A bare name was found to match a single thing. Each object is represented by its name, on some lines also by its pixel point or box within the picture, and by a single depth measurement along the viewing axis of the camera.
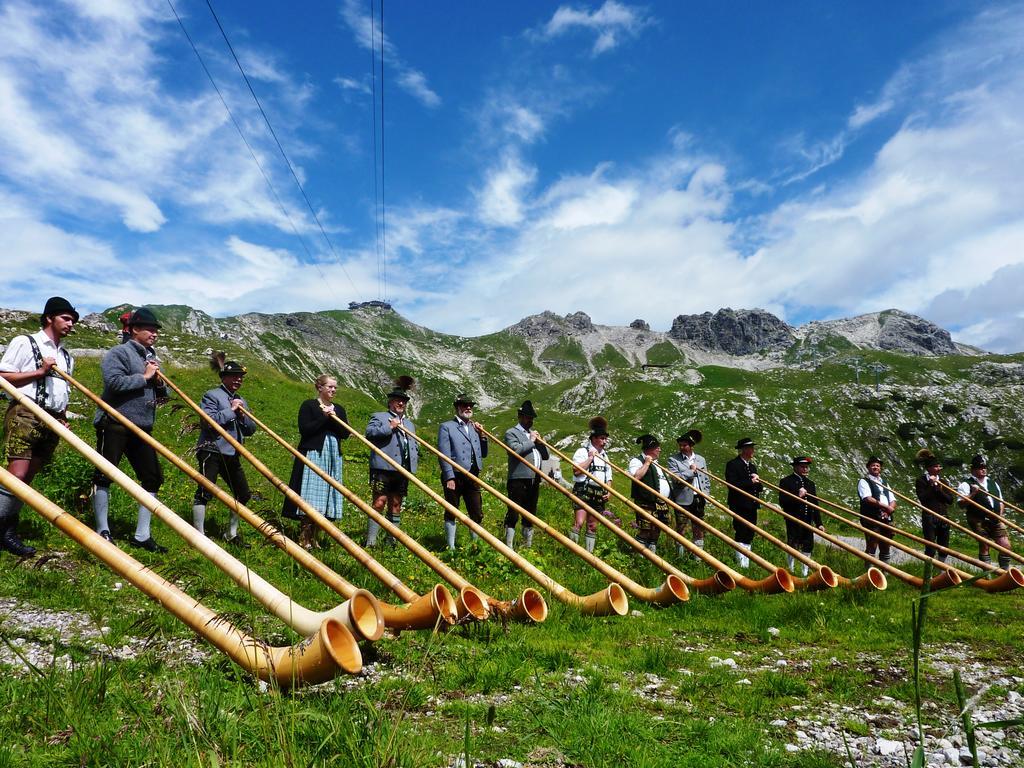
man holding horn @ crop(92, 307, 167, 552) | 8.31
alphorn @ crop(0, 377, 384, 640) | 4.07
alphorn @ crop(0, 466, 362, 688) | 3.77
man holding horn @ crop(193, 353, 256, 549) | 9.53
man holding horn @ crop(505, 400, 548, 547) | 12.64
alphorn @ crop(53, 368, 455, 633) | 5.25
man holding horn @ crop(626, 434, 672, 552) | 12.62
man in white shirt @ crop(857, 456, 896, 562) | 14.01
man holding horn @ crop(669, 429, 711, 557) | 13.71
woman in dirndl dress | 10.36
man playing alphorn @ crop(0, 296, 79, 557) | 7.27
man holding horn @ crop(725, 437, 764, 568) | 13.17
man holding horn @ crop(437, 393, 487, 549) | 11.24
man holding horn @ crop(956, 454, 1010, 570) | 14.80
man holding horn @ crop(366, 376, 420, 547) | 10.98
